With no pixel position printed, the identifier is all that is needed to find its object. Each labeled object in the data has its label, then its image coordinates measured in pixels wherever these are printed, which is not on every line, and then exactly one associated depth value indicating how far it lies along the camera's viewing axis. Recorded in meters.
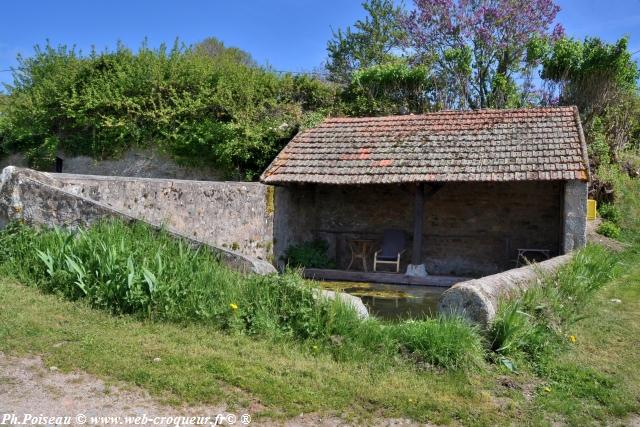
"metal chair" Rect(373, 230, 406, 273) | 13.48
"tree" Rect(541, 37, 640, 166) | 15.98
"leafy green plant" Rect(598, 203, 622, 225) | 15.18
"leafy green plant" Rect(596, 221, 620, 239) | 14.24
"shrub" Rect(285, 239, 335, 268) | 13.13
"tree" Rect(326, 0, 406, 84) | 26.46
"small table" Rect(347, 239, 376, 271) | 13.67
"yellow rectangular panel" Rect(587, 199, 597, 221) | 13.47
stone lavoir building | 11.51
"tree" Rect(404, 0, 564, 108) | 17.89
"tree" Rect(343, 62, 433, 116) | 17.05
